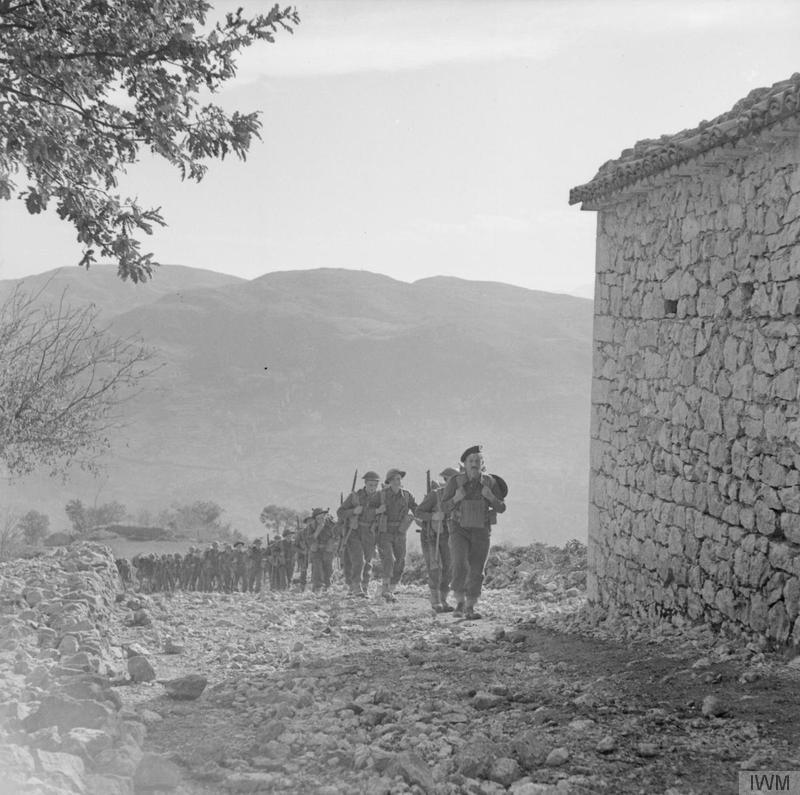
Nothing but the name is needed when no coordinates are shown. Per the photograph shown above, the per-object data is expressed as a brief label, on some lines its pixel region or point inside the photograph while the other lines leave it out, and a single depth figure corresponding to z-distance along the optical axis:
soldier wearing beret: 11.29
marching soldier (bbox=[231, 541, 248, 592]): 21.17
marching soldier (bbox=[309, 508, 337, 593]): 18.03
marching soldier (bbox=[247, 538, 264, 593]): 20.88
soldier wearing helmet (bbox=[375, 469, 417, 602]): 14.19
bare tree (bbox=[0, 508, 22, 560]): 25.42
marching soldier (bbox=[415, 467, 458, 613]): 12.77
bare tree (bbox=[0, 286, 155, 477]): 14.44
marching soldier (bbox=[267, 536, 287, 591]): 20.50
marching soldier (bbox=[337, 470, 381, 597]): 15.01
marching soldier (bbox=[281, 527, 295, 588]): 20.17
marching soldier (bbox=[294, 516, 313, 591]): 18.59
